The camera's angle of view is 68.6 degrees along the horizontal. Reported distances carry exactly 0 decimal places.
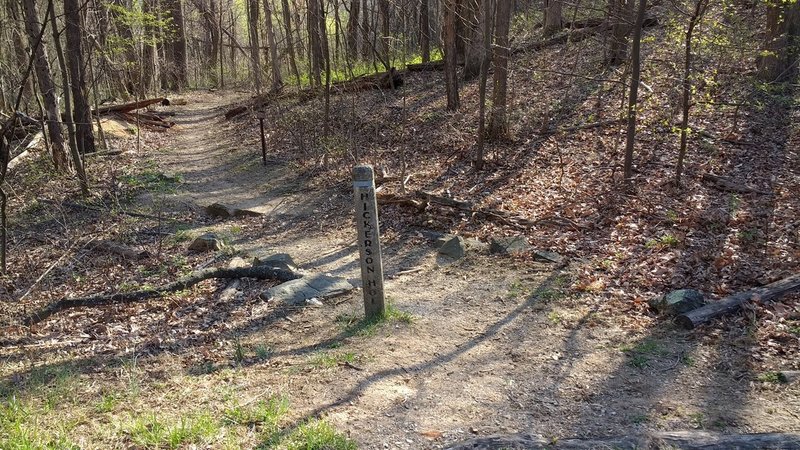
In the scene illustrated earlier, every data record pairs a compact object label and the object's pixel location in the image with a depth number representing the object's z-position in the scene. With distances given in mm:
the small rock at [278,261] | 7754
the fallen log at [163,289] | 6637
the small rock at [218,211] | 11297
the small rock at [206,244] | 9055
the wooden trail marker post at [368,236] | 5539
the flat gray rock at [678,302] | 5773
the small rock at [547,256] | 7581
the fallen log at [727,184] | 8984
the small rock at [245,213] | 11227
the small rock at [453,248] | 8148
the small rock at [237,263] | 8048
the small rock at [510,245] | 7973
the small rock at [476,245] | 8250
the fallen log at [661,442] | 3631
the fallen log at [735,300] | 5590
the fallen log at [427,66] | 20375
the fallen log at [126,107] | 20428
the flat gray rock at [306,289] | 6824
